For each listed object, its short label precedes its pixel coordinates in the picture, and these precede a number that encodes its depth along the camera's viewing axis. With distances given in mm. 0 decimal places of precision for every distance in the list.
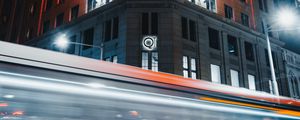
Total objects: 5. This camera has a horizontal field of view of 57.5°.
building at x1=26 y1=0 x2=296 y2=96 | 23922
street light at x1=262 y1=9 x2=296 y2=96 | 16922
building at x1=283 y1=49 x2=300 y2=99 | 36650
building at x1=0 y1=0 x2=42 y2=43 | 39156
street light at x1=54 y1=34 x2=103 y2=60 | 30744
